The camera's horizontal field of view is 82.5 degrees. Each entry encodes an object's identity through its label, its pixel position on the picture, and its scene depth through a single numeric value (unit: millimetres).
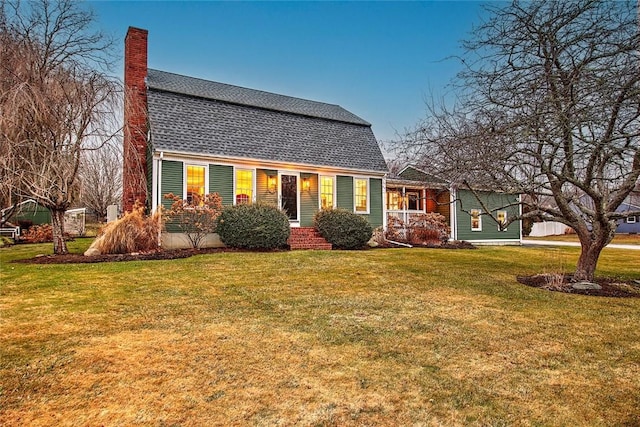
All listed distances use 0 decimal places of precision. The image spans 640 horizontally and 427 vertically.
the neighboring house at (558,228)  31281
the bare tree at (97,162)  9633
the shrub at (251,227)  11445
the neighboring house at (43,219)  20016
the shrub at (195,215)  11391
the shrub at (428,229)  16016
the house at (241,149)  12180
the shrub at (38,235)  16656
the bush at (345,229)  12992
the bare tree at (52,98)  8641
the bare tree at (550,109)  4961
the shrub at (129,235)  9922
